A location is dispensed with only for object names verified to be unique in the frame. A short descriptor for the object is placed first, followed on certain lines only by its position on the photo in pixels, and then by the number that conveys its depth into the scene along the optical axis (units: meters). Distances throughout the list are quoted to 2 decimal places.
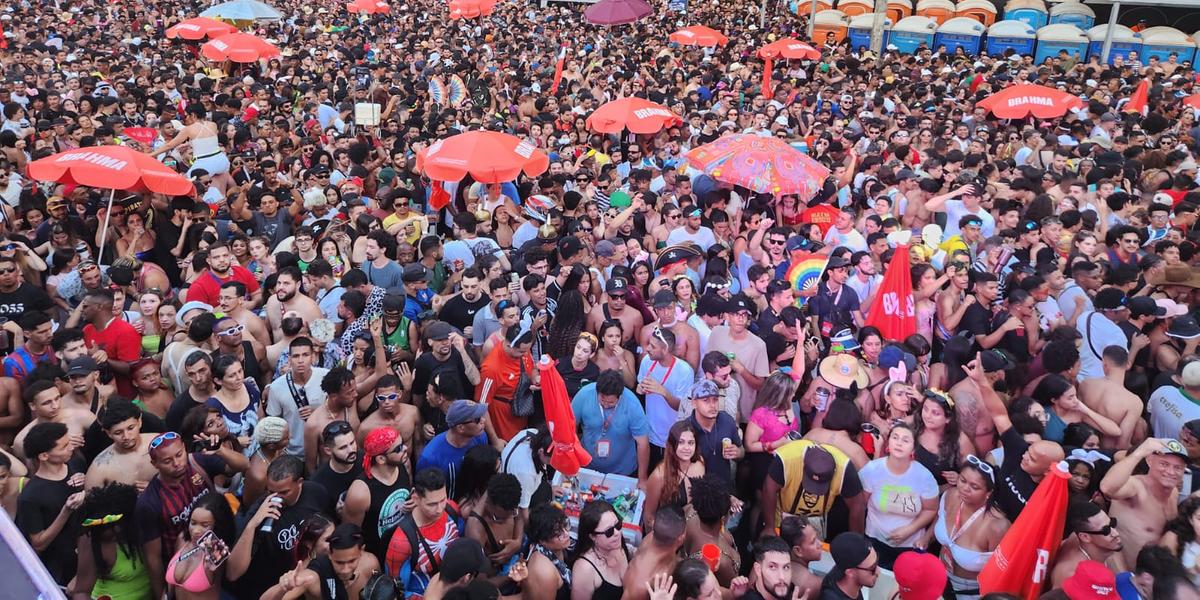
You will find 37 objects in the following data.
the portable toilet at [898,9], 22.52
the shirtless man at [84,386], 4.46
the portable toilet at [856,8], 22.94
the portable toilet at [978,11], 21.98
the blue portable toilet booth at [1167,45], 18.94
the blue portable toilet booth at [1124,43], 18.95
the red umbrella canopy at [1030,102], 10.53
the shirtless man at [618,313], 5.75
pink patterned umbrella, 7.28
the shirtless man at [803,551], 3.69
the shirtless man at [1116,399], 4.84
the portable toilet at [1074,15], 21.09
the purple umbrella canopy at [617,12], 16.31
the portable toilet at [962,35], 20.39
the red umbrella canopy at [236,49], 12.39
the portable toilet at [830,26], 21.83
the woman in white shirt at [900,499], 4.20
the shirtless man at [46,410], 4.15
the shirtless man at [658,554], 3.57
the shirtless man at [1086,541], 3.62
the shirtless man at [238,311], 5.42
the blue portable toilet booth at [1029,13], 21.33
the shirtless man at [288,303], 5.60
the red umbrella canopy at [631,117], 9.91
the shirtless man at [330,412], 4.50
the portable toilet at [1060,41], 19.66
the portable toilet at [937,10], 22.02
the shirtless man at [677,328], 5.46
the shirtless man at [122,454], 3.95
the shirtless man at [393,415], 4.54
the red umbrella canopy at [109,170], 6.18
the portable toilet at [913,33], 20.55
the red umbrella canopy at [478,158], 7.29
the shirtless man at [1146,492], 3.90
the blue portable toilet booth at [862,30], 21.06
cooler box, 4.13
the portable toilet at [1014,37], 20.08
